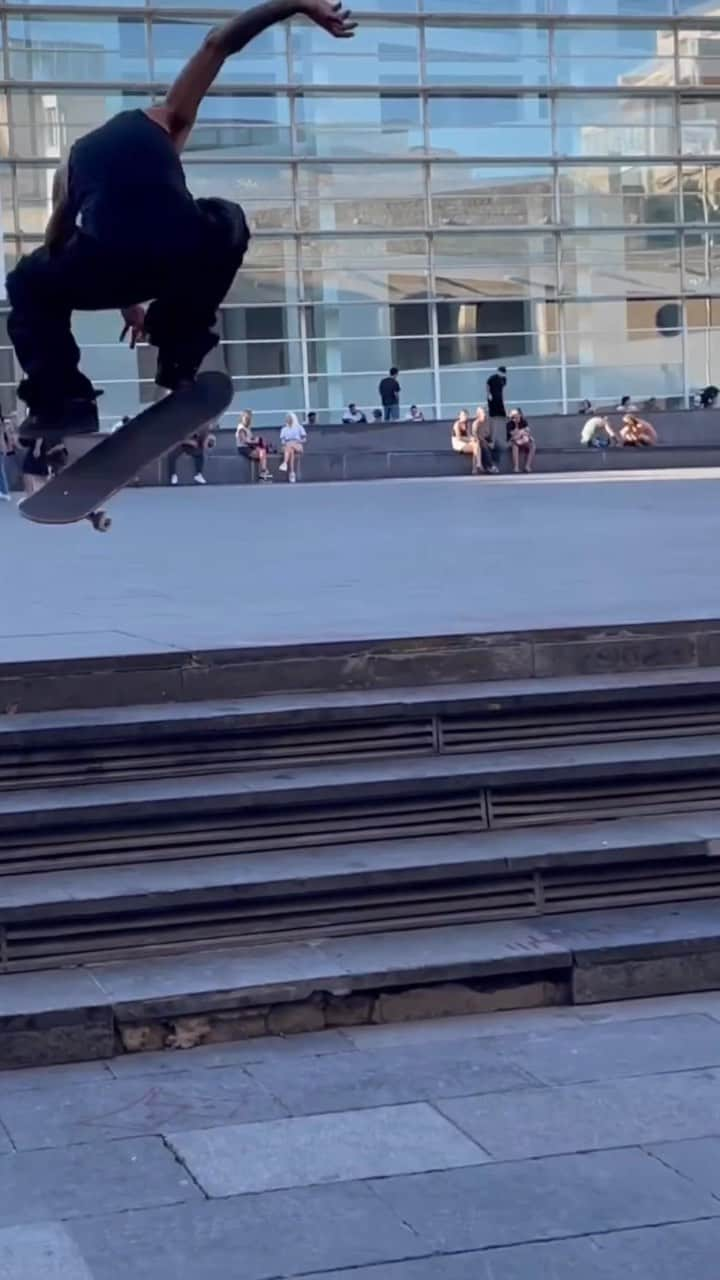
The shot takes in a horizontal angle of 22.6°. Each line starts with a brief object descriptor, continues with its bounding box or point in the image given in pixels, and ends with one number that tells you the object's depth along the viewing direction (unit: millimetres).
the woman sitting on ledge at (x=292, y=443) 32031
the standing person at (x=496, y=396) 36312
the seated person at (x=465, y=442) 33250
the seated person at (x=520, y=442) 32812
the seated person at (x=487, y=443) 32906
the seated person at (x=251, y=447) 32688
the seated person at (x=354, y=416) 37906
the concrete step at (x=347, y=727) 6078
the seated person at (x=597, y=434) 35375
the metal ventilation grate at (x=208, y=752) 6027
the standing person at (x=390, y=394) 37562
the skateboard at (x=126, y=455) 5309
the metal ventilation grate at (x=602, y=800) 6246
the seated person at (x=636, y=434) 34531
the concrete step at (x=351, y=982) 5117
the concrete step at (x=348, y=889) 5492
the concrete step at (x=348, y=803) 5816
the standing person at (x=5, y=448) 26766
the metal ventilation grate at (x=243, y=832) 5781
